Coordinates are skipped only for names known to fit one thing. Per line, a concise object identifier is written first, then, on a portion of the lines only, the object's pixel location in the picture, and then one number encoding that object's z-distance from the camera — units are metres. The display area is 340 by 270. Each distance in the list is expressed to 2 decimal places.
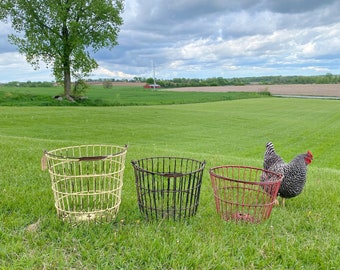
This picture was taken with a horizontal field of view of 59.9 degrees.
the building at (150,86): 76.19
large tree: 24.38
